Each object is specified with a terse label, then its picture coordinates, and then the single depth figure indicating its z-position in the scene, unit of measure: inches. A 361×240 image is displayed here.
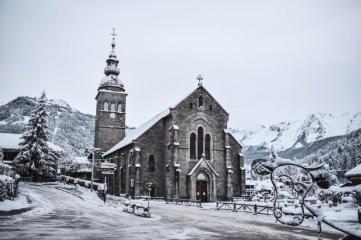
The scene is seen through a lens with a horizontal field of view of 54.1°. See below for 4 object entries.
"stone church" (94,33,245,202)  1642.5
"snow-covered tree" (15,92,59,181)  1930.4
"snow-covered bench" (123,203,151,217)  854.9
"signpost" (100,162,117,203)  1224.2
